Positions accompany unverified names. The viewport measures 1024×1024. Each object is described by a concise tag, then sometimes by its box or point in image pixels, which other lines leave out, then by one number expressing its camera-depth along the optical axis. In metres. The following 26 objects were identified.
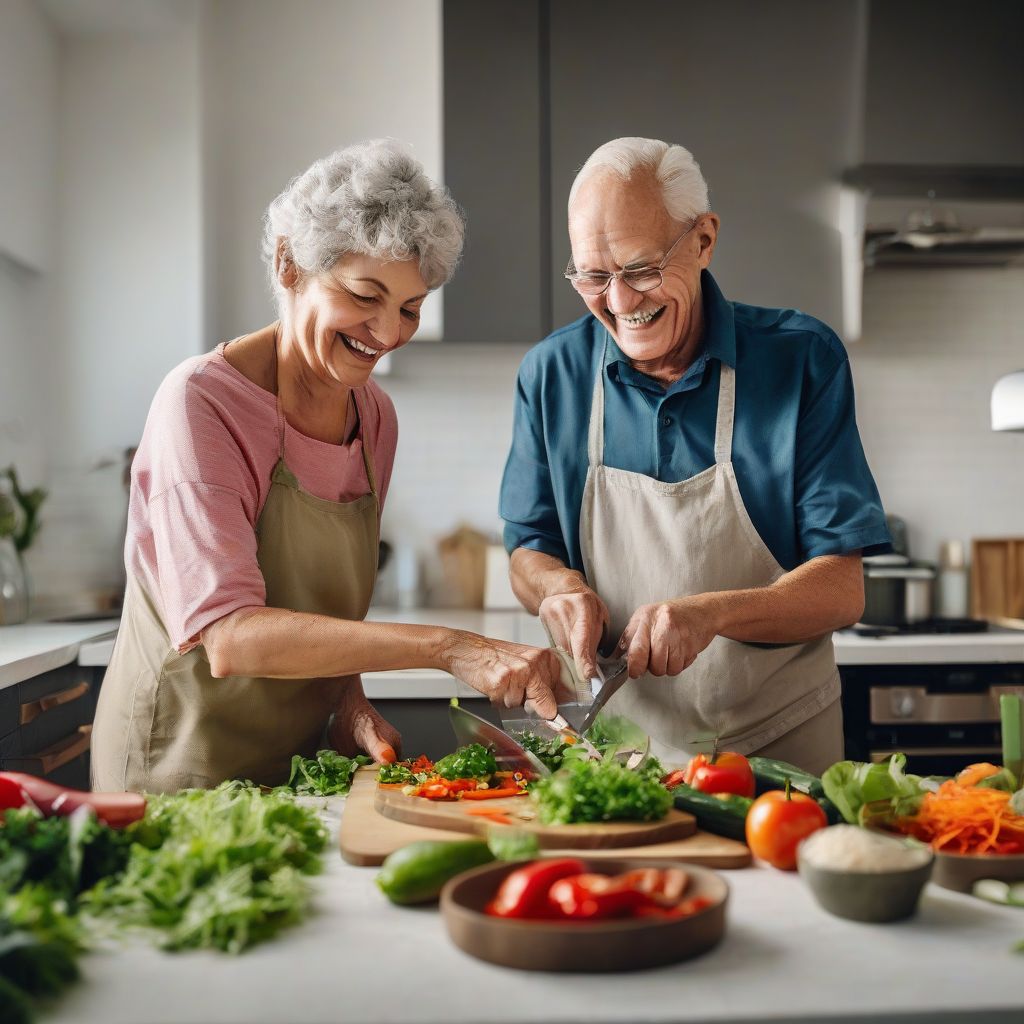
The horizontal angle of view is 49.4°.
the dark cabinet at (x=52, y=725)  2.56
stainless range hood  3.41
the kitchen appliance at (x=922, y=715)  3.08
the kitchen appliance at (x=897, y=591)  3.48
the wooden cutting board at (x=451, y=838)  1.31
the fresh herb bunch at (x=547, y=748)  1.63
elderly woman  1.65
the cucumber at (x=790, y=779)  1.38
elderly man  1.92
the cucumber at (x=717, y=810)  1.37
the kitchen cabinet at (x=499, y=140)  3.48
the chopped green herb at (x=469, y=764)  1.56
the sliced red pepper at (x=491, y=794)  1.50
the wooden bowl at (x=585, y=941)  0.97
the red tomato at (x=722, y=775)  1.47
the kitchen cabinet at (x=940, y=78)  3.44
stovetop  3.25
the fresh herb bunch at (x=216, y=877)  1.04
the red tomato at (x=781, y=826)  1.27
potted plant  3.39
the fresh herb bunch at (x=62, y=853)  1.12
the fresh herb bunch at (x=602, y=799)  1.35
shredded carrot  1.25
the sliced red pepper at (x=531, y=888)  1.05
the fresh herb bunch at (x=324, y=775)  1.65
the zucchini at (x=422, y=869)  1.15
